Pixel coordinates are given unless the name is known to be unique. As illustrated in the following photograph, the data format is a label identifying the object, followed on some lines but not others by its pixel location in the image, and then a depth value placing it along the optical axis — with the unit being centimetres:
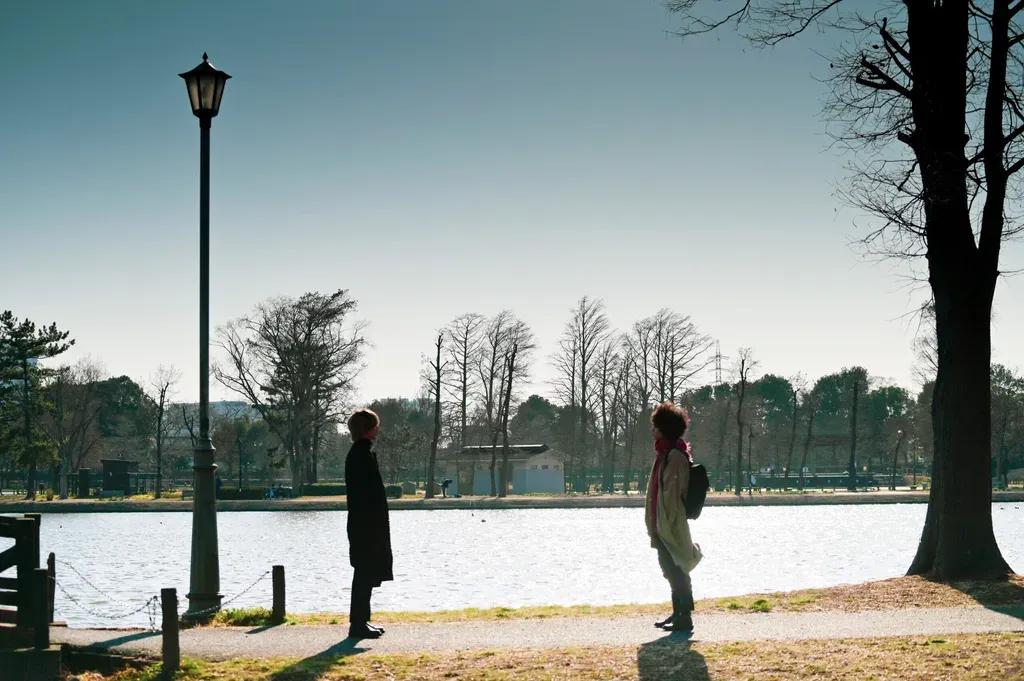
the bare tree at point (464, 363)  7431
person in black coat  1105
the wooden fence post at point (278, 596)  1231
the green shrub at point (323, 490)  6725
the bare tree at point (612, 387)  7562
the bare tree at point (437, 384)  6712
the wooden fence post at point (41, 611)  977
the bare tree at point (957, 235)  1524
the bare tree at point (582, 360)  7475
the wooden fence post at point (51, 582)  1305
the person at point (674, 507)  1079
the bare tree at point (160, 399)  6606
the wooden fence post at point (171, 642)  985
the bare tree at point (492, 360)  7550
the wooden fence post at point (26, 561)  1023
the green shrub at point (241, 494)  6238
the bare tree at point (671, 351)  7488
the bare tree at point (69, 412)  7281
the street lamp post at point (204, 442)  1270
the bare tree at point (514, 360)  7175
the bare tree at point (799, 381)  9428
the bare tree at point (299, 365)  6800
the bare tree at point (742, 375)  7144
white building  7738
